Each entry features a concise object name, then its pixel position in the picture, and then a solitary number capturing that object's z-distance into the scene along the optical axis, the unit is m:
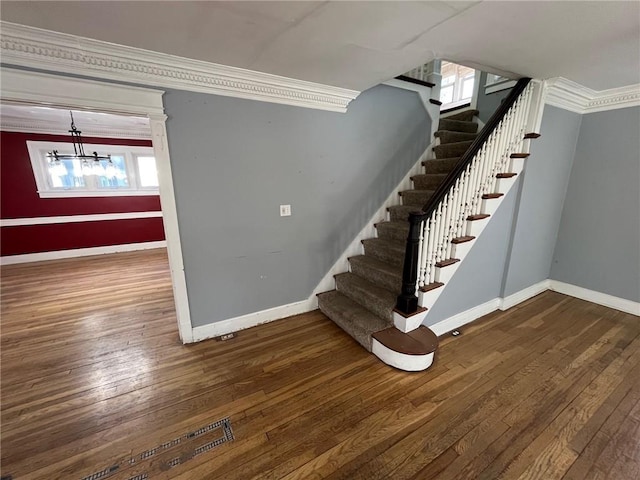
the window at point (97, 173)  4.55
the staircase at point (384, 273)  2.34
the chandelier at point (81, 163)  4.27
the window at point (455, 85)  4.55
